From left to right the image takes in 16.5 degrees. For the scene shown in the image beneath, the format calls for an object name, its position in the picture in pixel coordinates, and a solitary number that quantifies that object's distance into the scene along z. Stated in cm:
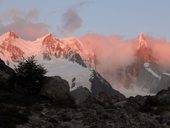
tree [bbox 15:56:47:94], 5259
